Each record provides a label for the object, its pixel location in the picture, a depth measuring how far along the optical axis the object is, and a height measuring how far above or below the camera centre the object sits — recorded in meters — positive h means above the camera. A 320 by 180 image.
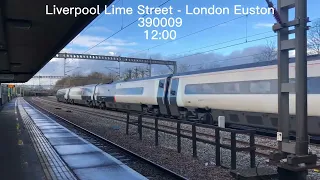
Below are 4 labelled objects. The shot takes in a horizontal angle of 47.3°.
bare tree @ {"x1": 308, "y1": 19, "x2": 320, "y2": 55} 30.64 +3.93
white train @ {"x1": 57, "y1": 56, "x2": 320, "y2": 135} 13.72 -0.18
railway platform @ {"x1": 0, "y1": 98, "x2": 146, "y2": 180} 8.15 -1.85
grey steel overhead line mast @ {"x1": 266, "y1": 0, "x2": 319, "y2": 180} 5.21 -0.02
